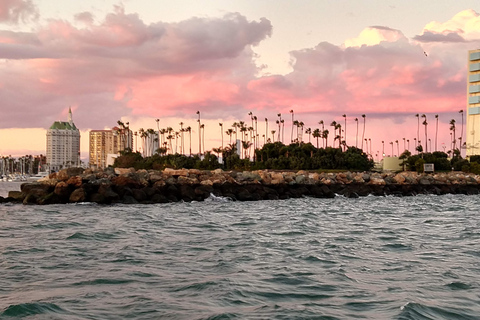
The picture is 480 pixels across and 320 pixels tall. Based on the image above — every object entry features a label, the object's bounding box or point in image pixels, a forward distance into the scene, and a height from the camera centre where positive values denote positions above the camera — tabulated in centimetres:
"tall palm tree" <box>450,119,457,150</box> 15250 +866
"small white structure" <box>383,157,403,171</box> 11562 -141
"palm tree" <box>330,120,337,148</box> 14260 +829
